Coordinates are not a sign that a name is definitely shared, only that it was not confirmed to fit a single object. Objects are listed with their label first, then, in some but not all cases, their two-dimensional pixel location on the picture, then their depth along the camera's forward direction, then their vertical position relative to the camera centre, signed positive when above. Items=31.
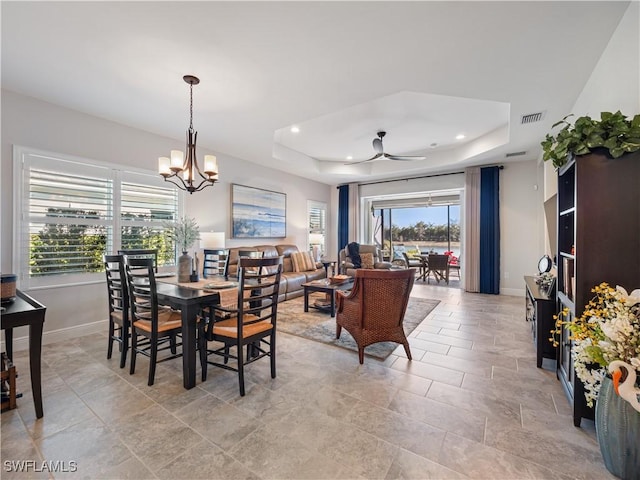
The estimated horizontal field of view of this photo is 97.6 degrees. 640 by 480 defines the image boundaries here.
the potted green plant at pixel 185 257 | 2.97 -0.18
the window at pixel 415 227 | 9.03 +0.43
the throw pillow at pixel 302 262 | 6.19 -0.50
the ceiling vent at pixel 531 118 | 3.58 +1.60
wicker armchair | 2.72 -0.66
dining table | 2.27 -0.55
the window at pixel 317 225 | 7.31 +0.41
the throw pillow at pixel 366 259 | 6.81 -0.49
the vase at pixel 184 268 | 2.96 -0.30
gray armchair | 6.65 -0.53
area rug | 3.19 -1.20
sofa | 5.22 -0.70
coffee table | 4.35 -0.77
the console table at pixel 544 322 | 2.62 -0.78
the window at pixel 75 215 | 3.16 +0.32
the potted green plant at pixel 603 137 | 1.65 +0.64
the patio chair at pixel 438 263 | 7.35 -0.62
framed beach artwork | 5.57 +0.59
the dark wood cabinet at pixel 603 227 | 1.71 +0.07
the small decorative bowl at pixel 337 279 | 4.66 -0.67
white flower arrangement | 1.39 -0.52
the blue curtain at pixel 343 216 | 8.09 +0.69
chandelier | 2.88 +0.81
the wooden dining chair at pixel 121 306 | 2.57 -0.63
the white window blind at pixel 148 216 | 3.97 +0.36
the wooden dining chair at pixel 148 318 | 2.33 -0.70
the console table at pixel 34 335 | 1.88 -0.65
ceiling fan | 4.73 +1.54
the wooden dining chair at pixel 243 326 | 2.19 -0.74
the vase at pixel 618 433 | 1.40 -1.01
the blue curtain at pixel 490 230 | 5.99 +0.20
